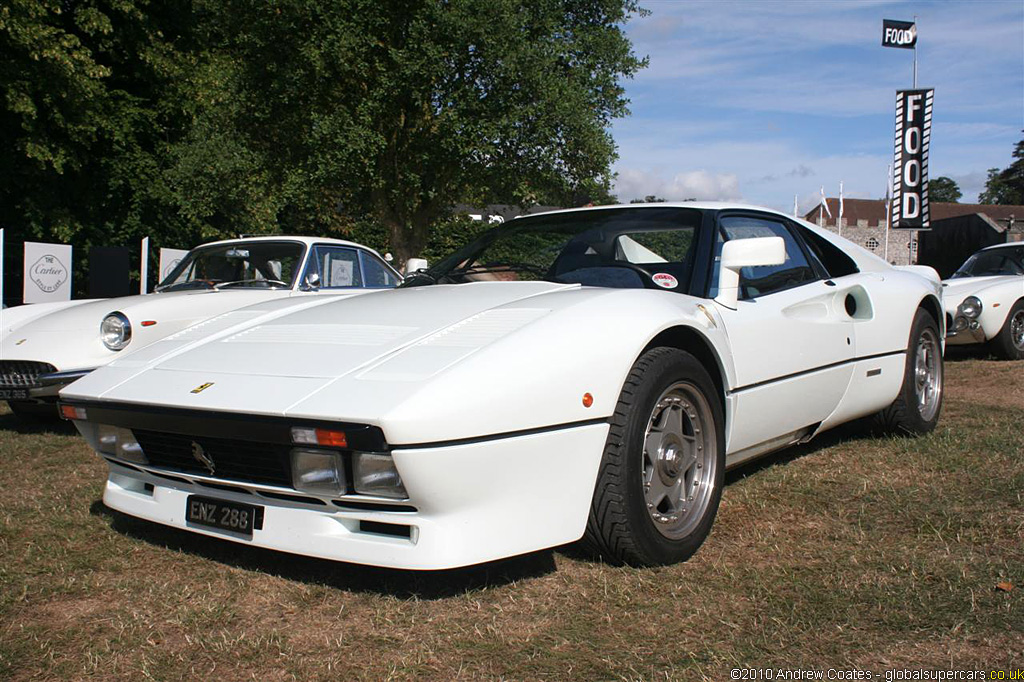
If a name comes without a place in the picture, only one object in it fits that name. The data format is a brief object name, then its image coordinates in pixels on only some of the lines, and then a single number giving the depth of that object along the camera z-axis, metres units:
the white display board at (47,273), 10.64
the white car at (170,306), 5.21
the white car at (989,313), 8.96
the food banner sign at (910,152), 23.22
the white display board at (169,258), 11.80
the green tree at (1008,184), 80.75
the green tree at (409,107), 15.60
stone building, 30.87
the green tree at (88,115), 15.41
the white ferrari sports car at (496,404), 2.24
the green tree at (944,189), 99.31
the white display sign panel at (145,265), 11.89
